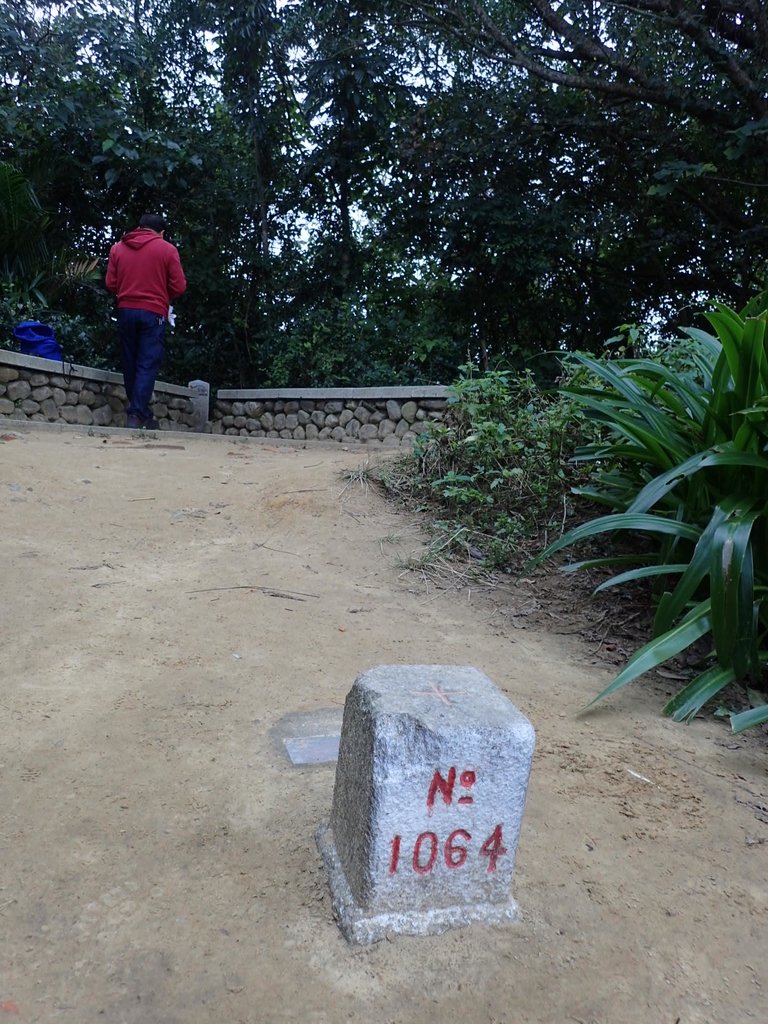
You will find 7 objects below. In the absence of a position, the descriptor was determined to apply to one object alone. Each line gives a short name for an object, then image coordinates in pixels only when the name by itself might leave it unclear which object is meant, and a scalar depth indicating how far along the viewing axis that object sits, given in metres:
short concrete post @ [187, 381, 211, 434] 9.52
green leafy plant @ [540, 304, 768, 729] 2.86
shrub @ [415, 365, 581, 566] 4.40
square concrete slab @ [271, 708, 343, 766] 2.29
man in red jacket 7.37
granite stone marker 1.60
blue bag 7.65
